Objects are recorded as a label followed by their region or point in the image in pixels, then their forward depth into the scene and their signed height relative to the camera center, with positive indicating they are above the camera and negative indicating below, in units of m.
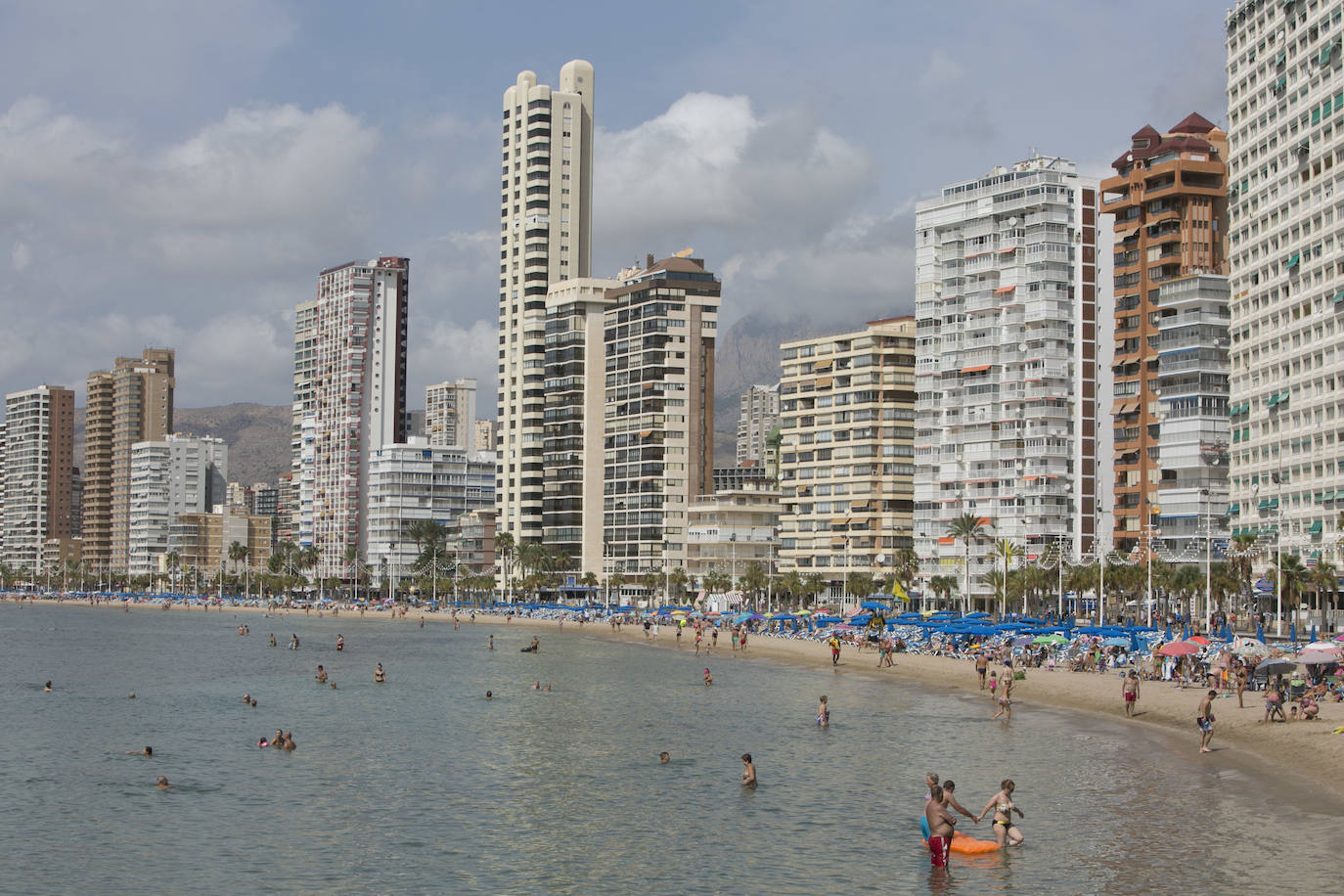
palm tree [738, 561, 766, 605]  179.88 -6.71
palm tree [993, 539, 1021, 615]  137.25 -2.36
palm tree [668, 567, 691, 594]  197.75 -6.99
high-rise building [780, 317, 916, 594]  175.75 +10.18
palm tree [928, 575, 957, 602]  156.12 -6.07
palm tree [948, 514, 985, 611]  148.62 +0.21
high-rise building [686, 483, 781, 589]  198.50 -0.89
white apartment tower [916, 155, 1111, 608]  151.01 +18.47
